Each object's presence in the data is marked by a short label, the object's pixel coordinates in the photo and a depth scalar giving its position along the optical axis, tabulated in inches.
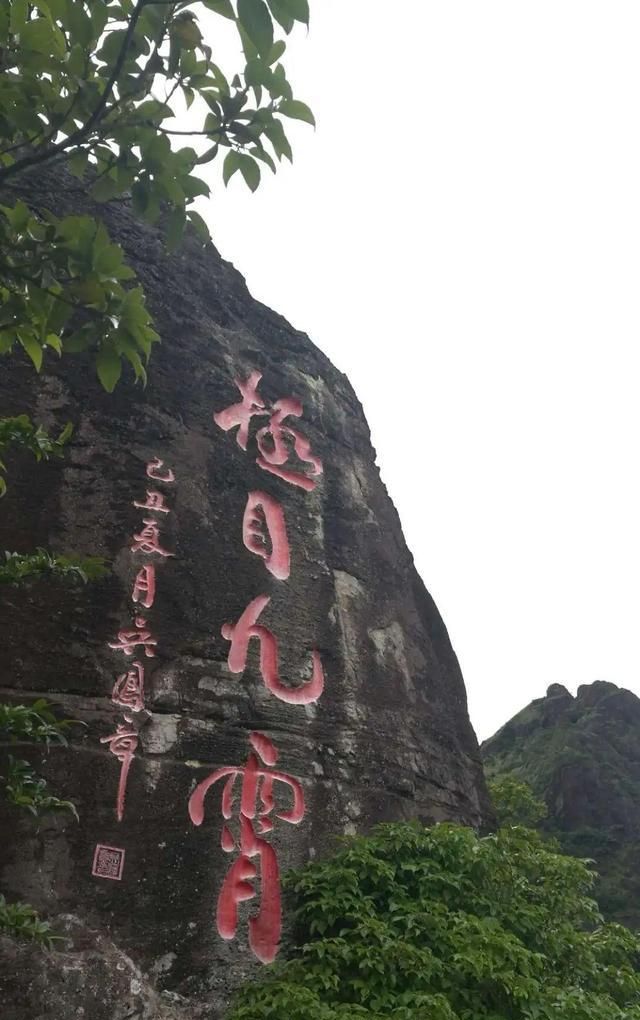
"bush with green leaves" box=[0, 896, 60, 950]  100.5
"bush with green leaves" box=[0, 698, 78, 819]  99.8
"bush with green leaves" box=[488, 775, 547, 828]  414.6
